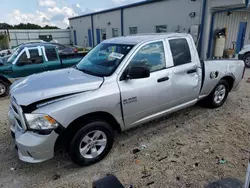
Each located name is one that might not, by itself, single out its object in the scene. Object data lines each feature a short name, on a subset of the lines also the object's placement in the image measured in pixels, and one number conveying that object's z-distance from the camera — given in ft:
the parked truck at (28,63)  20.77
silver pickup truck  8.29
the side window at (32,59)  21.16
